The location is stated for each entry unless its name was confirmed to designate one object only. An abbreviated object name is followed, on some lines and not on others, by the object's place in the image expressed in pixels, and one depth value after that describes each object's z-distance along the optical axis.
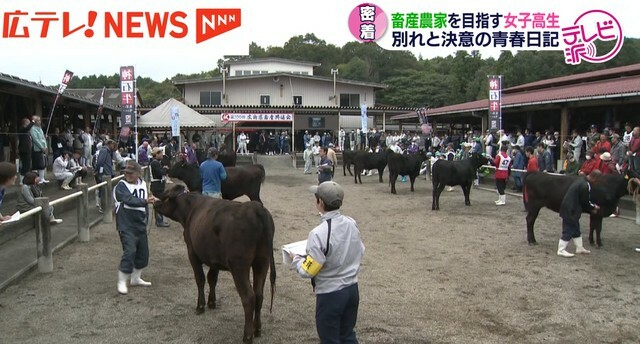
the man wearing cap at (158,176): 10.43
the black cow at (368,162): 22.58
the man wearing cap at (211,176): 10.32
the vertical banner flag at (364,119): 28.49
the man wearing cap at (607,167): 12.48
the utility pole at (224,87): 37.47
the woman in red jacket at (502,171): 15.23
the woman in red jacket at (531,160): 14.52
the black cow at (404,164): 19.03
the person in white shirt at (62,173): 14.09
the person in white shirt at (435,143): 28.52
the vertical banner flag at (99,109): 20.63
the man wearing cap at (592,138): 17.22
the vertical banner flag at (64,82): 15.61
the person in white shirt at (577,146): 17.97
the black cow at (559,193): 9.44
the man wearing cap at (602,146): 14.25
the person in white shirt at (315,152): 27.65
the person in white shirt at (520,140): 20.83
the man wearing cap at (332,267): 4.02
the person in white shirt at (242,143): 33.78
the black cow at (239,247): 5.33
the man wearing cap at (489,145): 20.88
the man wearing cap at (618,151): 14.23
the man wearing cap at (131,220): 6.93
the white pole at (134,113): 17.69
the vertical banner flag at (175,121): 20.59
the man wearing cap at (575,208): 8.77
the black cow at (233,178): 12.32
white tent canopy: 21.84
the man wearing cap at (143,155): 18.08
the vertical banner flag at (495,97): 20.75
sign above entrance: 33.78
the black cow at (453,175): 15.12
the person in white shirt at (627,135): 16.12
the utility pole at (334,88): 37.93
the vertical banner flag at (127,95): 17.61
